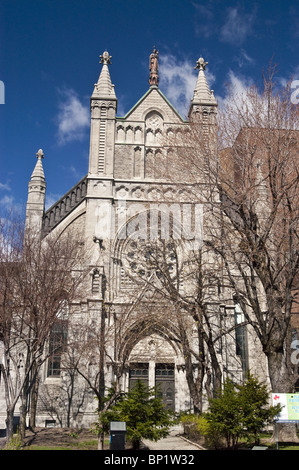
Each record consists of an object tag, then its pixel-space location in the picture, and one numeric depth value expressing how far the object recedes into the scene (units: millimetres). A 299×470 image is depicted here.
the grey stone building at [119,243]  22109
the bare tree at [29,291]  16469
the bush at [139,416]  13570
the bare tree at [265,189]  14453
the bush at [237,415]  13375
